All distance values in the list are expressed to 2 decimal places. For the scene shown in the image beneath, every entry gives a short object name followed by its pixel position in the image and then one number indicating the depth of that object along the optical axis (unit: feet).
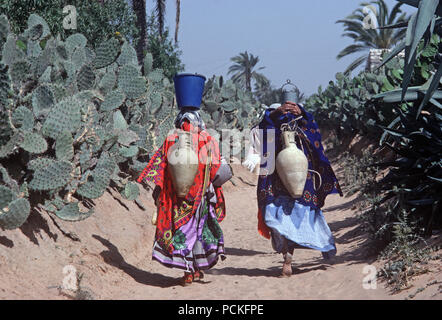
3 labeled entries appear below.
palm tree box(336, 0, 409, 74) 93.50
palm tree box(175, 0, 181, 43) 64.81
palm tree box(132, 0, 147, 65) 50.40
